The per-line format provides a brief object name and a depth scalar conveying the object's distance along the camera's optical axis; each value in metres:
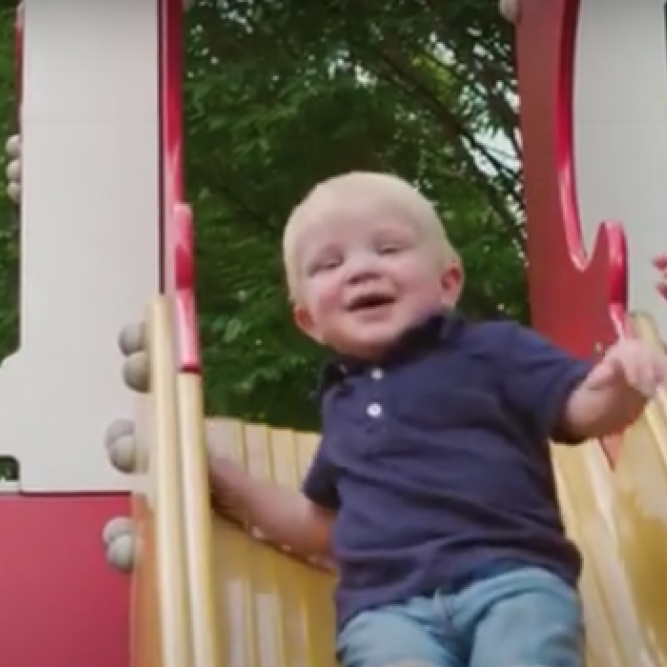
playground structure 2.25
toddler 2.07
